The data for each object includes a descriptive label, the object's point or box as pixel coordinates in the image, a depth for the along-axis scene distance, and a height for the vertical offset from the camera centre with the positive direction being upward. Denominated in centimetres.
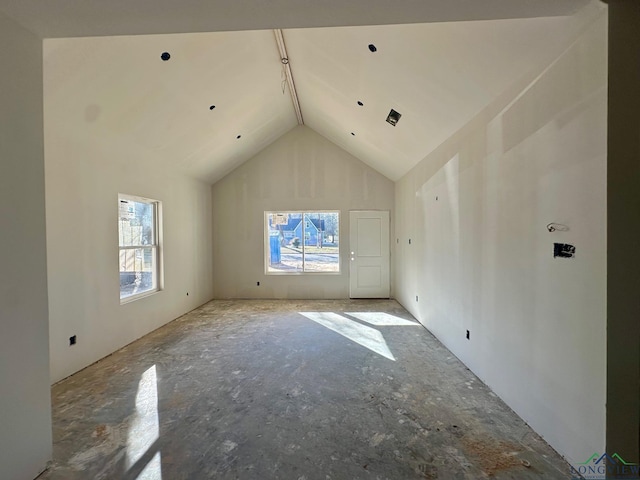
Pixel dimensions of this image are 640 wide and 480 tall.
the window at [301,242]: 702 -14
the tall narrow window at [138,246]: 411 -11
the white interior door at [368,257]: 683 -50
